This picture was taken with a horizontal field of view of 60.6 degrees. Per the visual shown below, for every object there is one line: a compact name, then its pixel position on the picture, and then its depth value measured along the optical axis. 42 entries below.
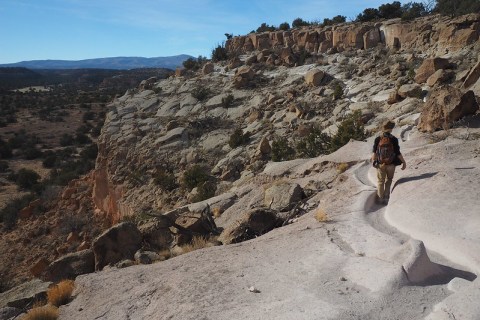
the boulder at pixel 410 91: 15.87
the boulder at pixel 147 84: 30.21
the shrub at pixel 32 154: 37.75
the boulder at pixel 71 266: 8.90
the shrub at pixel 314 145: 15.52
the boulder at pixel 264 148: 17.30
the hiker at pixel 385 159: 7.97
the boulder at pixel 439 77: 16.14
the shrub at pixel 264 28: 35.31
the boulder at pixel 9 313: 6.89
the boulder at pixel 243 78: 25.38
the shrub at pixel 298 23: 33.96
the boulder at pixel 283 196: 9.69
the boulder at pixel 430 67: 16.92
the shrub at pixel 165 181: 18.17
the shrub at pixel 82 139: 41.97
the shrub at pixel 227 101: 23.70
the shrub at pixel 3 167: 33.78
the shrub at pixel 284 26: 33.52
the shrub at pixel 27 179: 29.50
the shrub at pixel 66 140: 41.94
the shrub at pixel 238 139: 19.19
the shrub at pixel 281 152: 15.95
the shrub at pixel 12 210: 22.39
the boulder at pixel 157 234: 9.66
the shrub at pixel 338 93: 19.80
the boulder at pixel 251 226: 8.30
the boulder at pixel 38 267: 14.63
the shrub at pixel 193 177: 17.16
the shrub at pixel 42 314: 6.21
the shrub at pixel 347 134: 14.15
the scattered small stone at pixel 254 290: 5.21
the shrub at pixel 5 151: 37.66
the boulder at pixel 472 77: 13.56
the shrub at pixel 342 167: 10.79
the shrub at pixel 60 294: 7.04
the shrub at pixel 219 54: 33.06
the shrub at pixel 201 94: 25.39
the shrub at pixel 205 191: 15.34
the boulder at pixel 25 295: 7.46
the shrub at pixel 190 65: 33.46
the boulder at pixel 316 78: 22.20
